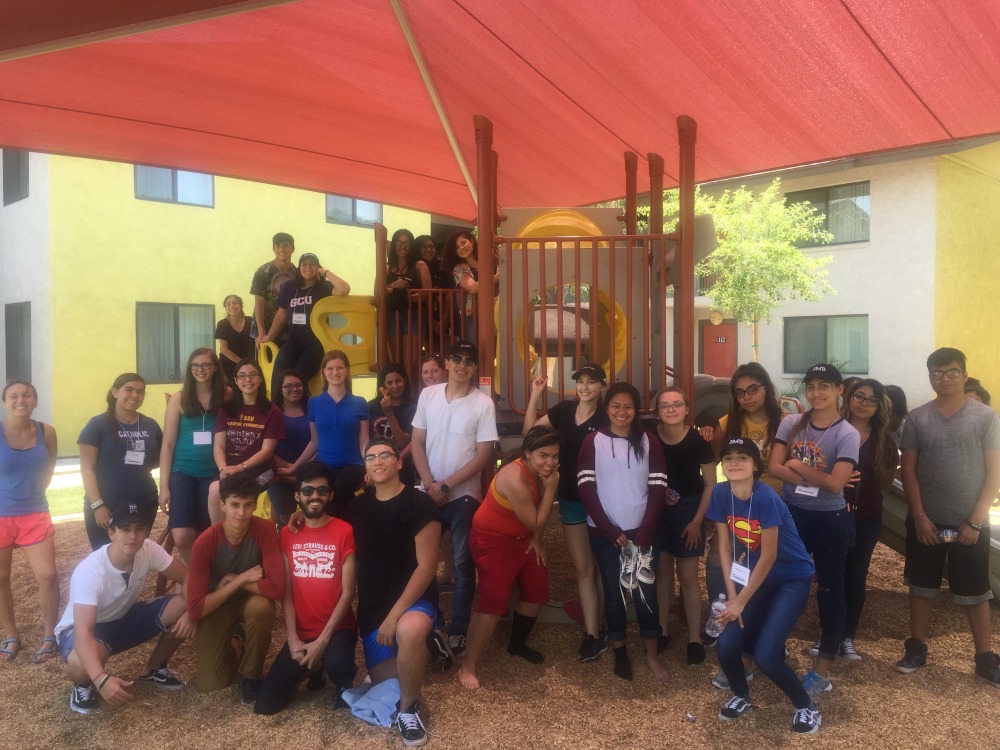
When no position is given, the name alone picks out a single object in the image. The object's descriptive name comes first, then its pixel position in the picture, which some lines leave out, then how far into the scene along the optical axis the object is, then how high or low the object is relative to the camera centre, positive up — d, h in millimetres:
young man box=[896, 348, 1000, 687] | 3807 -778
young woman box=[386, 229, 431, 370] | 6168 +577
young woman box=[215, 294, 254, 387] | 6516 +207
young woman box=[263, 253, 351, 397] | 5938 +318
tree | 16172 +2220
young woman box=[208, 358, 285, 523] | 4609 -464
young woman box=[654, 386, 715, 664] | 4066 -782
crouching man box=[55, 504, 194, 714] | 3451 -1297
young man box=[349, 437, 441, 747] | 3582 -1021
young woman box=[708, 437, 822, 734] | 3326 -1047
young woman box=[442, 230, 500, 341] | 6059 +787
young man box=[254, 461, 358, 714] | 3562 -1231
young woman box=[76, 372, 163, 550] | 4352 -594
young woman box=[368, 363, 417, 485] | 5246 -380
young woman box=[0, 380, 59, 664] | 4172 -861
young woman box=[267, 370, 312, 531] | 4898 -572
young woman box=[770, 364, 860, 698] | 3684 -695
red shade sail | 4043 +1943
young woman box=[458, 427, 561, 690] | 3883 -960
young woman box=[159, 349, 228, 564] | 4574 -654
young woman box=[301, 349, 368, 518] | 4715 -445
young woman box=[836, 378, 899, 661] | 4078 -685
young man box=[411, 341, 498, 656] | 4277 -608
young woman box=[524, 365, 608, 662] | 4172 -691
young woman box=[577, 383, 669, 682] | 3916 -776
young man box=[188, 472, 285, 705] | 3705 -1172
